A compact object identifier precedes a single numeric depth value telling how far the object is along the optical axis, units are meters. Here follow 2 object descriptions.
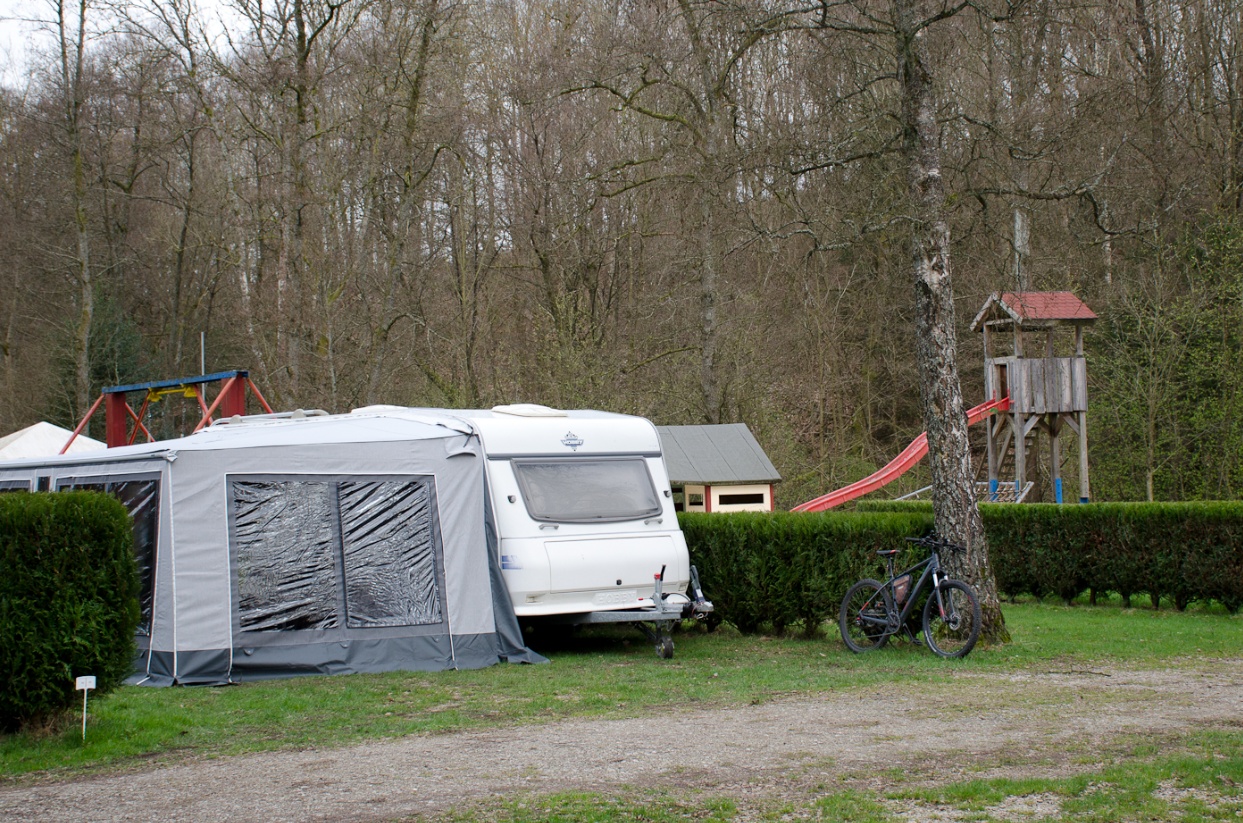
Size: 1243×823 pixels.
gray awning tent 8.95
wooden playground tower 21.03
